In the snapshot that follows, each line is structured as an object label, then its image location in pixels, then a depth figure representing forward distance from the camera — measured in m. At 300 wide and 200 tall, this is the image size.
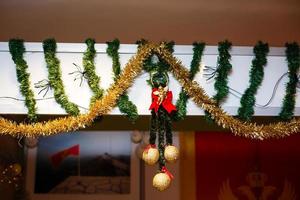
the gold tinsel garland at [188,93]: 1.76
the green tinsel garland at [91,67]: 1.86
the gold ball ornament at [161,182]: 1.58
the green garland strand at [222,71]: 1.88
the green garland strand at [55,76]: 1.84
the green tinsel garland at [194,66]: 1.86
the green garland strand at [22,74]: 1.84
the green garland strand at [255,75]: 1.89
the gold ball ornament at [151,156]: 1.60
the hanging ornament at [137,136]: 3.86
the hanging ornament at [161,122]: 1.63
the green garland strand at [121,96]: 1.82
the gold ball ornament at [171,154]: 1.62
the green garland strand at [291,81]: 1.91
